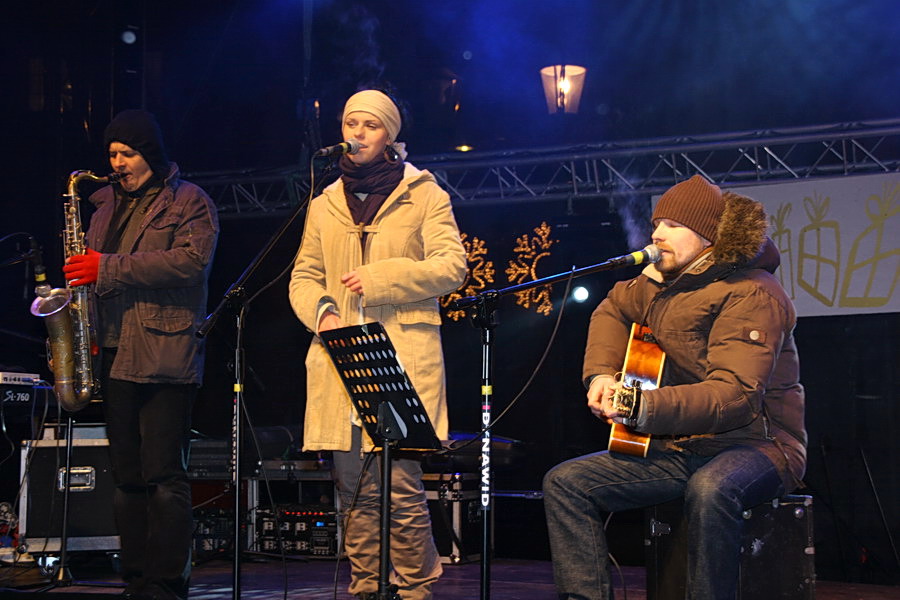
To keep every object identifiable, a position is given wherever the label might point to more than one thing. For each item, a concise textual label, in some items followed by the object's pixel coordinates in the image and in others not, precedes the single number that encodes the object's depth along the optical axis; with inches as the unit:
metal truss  271.4
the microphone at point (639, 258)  128.7
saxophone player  156.3
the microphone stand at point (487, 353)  131.1
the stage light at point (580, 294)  302.9
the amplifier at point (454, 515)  255.8
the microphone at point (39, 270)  177.2
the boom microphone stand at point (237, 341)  136.1
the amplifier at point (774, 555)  128.2
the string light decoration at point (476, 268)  329.1
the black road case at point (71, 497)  219.3
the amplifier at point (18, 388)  218.7
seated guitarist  118.6
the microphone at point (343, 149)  134.4
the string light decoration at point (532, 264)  316.8
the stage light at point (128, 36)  273.1
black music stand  119.9
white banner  264.8
